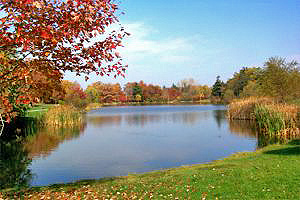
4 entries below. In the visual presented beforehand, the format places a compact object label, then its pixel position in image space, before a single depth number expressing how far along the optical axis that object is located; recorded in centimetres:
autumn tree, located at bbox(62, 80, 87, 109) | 4123
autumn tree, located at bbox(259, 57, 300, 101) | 2642
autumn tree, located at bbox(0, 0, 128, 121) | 477
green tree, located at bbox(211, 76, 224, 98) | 8525
